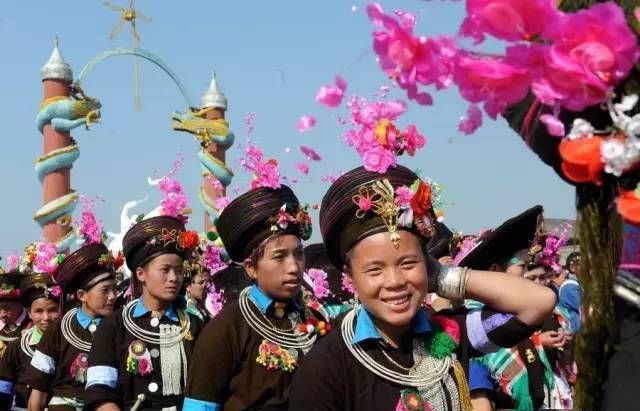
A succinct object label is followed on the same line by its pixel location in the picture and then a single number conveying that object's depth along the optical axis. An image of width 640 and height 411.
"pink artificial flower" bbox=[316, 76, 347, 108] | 1.72
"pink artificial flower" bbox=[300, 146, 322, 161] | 2.27
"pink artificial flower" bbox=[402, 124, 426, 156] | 3.00
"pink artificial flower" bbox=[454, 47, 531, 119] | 1.48
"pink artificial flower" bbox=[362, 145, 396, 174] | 2.76
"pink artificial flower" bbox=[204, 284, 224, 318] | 8.20
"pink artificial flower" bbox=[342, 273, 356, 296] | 7.34
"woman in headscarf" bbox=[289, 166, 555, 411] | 2.87
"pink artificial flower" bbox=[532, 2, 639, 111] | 1.35
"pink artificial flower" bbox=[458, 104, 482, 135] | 1.57
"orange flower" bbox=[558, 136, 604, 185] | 1.43
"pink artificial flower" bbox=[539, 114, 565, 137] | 1.46
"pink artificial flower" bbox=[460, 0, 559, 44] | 1.44
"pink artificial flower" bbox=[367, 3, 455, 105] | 1.55
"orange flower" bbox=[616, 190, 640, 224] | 1.38
